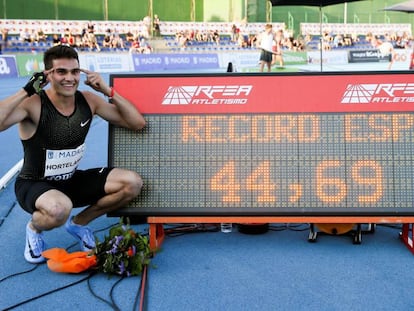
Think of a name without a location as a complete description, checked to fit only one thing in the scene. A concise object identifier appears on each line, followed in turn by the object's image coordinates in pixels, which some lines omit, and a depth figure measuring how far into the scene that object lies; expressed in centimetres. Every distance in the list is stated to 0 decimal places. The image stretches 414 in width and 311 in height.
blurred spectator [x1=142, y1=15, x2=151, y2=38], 3480
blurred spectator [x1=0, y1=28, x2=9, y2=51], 2824
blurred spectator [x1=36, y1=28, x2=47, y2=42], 3117
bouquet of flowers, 377
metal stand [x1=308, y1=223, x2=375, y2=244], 445
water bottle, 481
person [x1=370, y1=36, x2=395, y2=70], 2969
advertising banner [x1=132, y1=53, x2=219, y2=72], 2708
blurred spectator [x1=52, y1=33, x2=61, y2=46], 2969
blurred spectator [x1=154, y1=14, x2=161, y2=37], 3700
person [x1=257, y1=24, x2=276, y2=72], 1923
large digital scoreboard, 422
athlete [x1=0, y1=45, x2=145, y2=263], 389
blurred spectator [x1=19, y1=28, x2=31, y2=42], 3036
